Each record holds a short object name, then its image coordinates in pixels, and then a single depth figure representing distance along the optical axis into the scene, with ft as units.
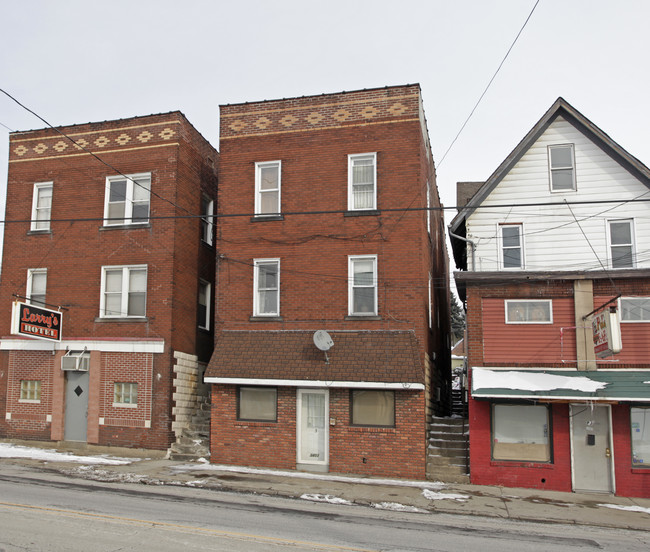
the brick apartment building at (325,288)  56.65
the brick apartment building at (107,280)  64.80
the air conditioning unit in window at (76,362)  65.10
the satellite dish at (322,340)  56.13
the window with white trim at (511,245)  58.44
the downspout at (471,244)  59.03
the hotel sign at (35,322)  60.70
